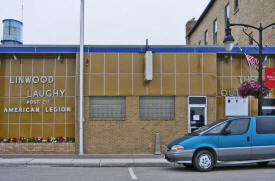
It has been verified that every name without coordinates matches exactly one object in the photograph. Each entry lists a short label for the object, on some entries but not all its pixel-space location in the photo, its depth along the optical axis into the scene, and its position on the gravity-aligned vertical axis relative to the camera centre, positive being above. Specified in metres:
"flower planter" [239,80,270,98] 12.89 +0.47
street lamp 11.79 +1.99
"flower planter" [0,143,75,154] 14.49 -2.00
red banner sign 12.66 +0.87
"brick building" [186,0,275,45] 18.49 +5.75
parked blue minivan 10.54 -1.36
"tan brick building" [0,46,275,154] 14.78 +0.33
